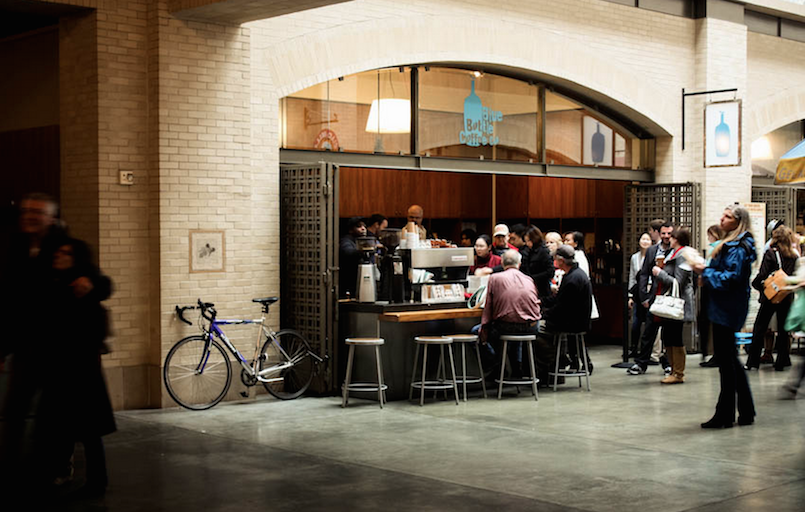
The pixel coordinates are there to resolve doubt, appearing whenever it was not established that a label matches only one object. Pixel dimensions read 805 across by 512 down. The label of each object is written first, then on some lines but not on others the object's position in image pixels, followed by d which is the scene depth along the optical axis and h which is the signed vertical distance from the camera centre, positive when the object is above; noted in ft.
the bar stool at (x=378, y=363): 34.78 -4.15
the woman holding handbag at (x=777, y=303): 43.27 -2.31
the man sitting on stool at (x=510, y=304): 36.09 -2.01
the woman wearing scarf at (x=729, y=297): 29.86 -1.48
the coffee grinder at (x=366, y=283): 36.81 -1.28
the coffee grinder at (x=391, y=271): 36.94 -0.85
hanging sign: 51.72 +5.83
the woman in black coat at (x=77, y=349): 21.90 -2.19
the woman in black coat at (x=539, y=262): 40.14 -0.58
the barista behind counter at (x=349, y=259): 38.78 -0.43
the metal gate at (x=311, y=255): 37.11 -0.27
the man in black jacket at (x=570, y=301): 37.86 -2.02
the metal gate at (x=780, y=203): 62.23 +2.71
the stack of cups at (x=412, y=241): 38.45 +0.25
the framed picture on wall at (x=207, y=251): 35.60 -0.11
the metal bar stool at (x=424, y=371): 35.42 -4.45
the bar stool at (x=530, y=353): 36.14 -3.85
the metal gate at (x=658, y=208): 52.08 +2.08
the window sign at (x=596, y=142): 52.65 +5.49
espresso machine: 37.50 -0.97
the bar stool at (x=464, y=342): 36.17 -3.43
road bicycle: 34.96 -4.13
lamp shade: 42.29 +5.54
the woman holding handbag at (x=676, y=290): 39.14 -1.67
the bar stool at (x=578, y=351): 38.83 -4.02
